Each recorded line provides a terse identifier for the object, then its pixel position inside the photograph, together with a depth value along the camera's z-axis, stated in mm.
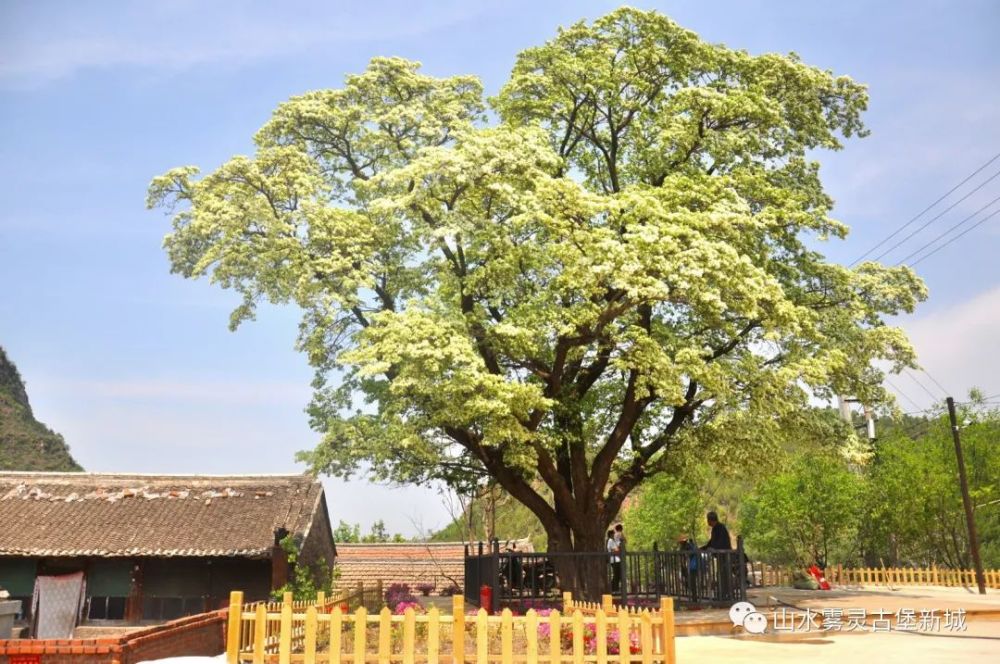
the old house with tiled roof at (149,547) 25750
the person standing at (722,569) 19953
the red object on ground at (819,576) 28672
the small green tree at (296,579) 24931
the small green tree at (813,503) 37281
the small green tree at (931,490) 37781
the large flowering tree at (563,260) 19062
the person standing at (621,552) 18364
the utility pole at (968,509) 30422
